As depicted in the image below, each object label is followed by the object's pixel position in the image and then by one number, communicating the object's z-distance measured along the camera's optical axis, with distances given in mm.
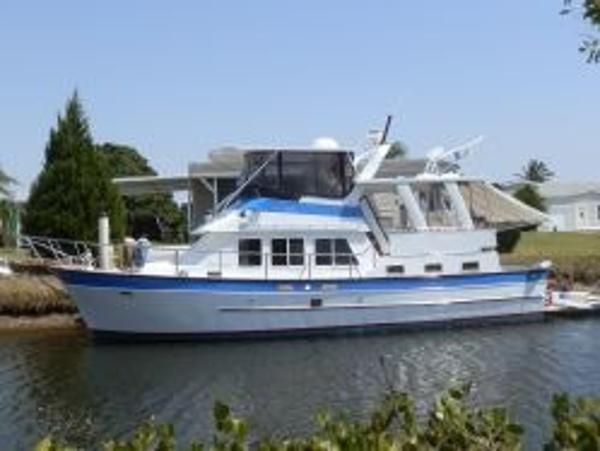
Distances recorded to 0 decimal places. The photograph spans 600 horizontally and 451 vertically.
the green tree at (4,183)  58850
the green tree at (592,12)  7492
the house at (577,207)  94312
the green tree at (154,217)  61062
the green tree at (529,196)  73625
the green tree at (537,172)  128375
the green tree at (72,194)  39691
